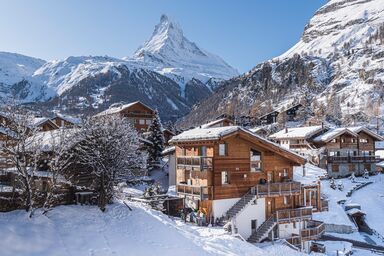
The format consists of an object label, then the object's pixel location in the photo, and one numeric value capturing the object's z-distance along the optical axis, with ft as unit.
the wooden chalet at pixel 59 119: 292.67
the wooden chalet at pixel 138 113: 264.52
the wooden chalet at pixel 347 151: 196.95
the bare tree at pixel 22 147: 66.39
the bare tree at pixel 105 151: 77.87
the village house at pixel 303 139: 201.65
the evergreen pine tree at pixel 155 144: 180.71
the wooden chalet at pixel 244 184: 107.34
